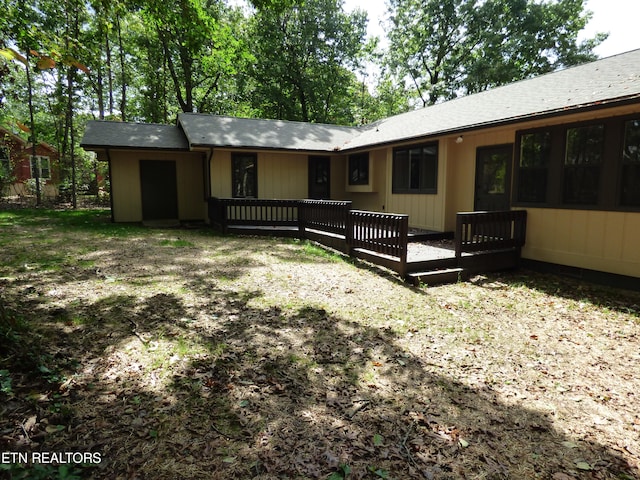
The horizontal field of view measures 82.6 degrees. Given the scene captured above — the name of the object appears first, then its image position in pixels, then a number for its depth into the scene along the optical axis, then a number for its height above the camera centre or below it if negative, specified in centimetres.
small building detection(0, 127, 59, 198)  2059 +225
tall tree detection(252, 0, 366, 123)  2592 +1066
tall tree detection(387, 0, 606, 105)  2461 +1161
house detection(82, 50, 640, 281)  618 +112
